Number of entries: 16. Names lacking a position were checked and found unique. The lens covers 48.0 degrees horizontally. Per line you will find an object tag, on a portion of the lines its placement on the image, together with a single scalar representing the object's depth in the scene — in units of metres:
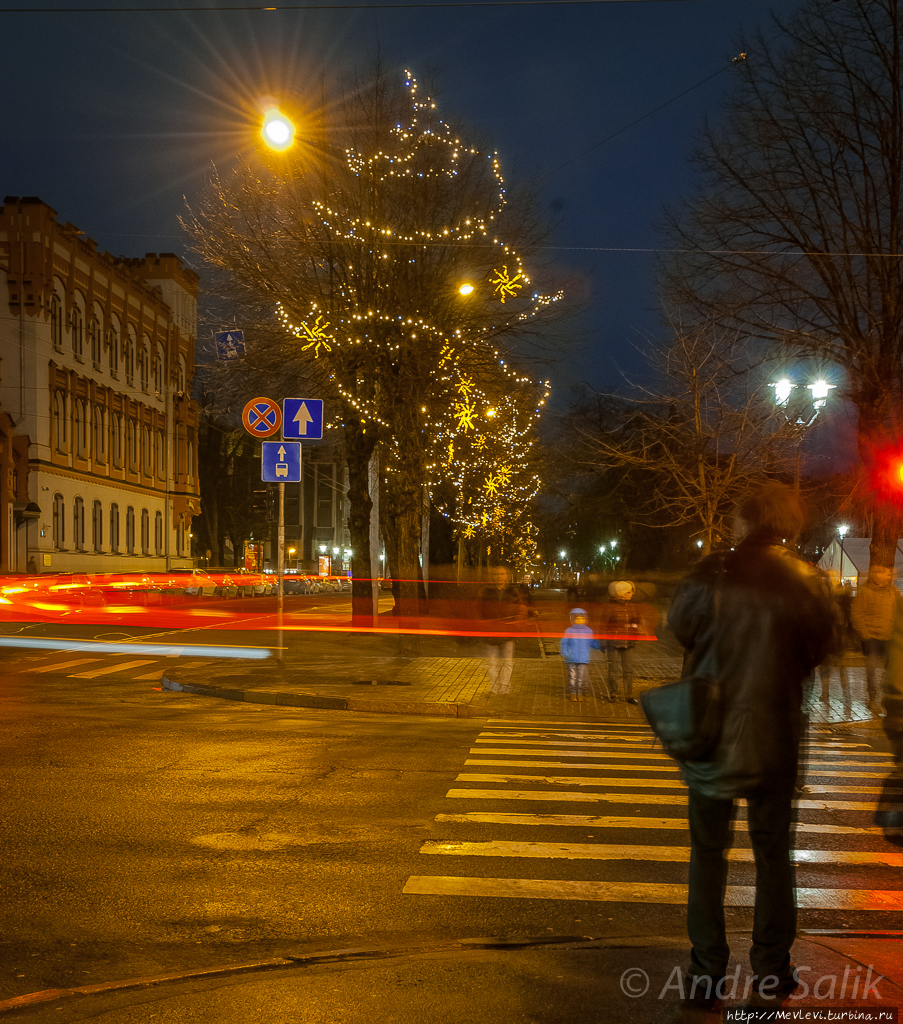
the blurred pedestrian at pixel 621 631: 14.36
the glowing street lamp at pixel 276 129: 15.24
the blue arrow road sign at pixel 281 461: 16.66
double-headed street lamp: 20.61
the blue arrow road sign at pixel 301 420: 17.06
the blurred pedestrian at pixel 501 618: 16.31
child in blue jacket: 14.61
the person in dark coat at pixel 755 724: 3.70
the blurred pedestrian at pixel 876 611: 12.38
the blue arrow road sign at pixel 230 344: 23.45
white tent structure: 33.59
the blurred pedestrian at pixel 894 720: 6.77
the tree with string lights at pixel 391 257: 22.05
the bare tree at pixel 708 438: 19.28
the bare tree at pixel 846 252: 20.00
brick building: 45.09
